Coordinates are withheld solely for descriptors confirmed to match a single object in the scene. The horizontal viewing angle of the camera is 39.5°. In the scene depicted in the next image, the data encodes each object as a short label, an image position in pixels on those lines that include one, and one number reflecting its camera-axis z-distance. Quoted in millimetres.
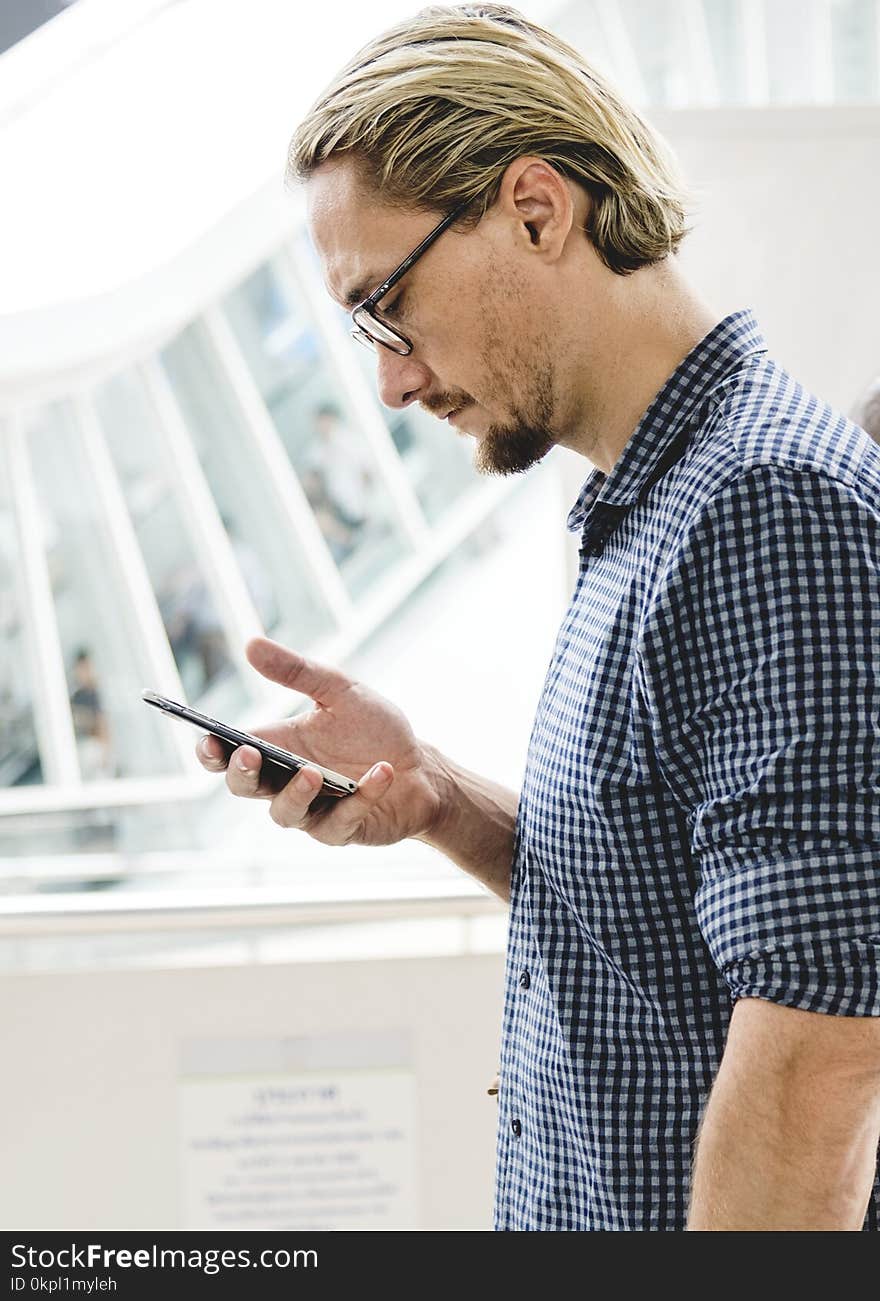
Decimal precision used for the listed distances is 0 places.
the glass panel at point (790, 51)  8383
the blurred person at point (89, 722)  6324
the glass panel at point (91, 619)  6375
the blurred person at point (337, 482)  7418
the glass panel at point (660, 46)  9945
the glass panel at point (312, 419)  7289
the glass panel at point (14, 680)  6125
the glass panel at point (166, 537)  6656
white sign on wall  2561
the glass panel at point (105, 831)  5918
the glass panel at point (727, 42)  9555
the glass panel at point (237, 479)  6941
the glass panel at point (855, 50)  7727
